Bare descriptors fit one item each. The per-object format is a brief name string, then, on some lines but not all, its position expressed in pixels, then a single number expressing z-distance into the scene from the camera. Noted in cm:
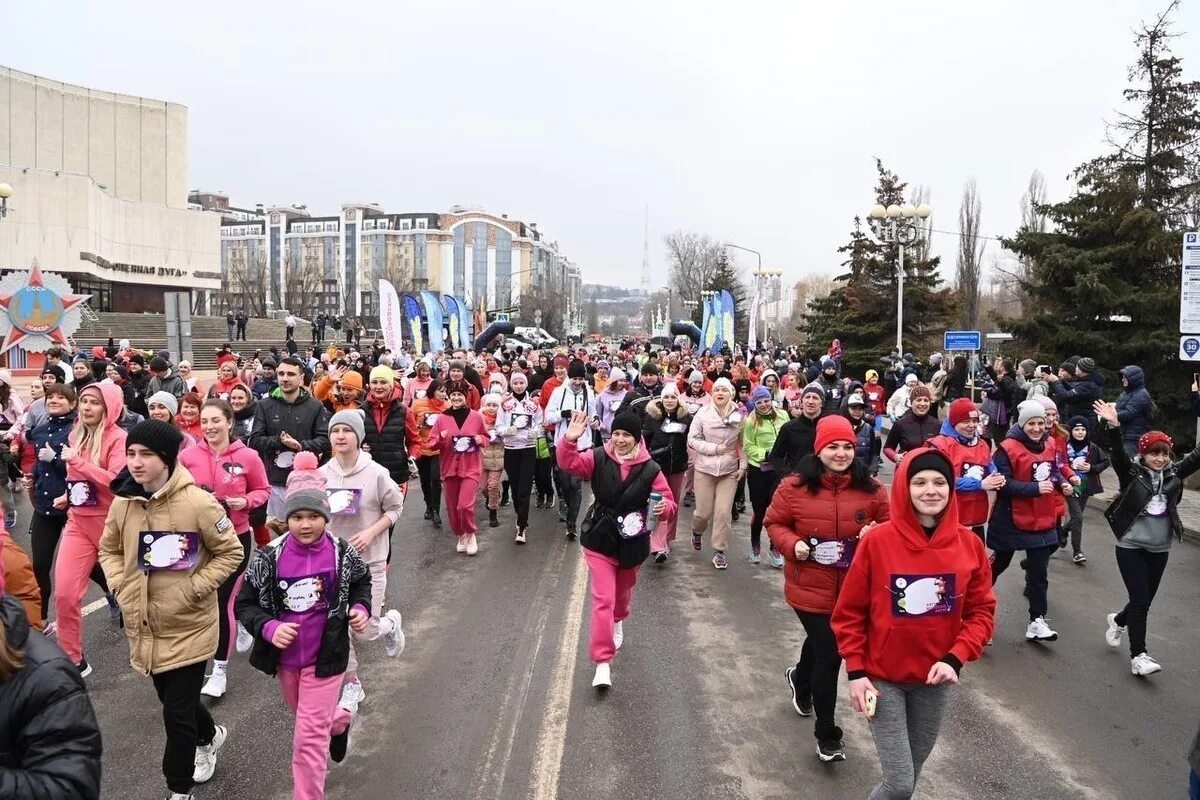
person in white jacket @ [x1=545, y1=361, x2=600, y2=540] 932
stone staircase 4509
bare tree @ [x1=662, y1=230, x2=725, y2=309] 7062
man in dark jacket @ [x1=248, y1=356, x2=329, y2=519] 677
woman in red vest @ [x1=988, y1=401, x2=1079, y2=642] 593
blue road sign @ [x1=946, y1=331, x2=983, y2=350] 2169
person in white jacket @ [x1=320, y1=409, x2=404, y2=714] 507
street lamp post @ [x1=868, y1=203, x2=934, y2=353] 2183
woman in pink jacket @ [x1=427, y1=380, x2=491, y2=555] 855
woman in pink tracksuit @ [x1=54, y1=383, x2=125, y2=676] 488
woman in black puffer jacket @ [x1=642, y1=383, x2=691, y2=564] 860
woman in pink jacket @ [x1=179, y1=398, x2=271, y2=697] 502
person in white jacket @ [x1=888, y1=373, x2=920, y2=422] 1222
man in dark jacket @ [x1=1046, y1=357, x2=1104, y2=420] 1104
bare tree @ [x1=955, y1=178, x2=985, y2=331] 4032
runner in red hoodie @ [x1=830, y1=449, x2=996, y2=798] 331
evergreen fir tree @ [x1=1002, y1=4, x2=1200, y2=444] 1675
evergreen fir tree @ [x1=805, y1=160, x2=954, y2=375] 2878
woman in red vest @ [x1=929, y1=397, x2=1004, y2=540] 615
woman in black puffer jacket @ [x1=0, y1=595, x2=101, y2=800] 196
